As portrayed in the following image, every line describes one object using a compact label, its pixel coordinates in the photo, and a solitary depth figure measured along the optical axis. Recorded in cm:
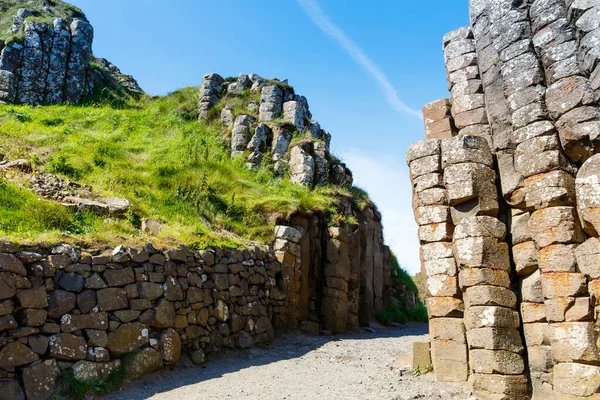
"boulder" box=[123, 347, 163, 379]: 901
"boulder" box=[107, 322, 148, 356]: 895
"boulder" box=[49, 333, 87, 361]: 816
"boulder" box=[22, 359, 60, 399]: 764
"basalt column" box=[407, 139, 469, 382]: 927
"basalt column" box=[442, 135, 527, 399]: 845
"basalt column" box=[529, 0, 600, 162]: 836
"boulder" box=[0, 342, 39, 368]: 758
